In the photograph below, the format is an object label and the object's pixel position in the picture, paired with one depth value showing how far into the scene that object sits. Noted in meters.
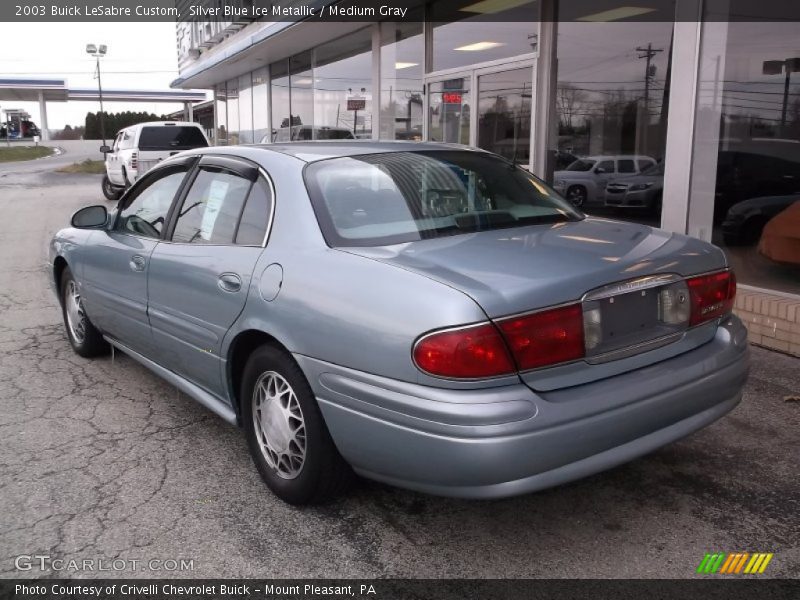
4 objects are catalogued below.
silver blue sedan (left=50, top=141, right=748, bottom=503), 2.44
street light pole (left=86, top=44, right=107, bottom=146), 35.28
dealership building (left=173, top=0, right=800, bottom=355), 5.90
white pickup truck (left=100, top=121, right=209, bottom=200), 17.28
